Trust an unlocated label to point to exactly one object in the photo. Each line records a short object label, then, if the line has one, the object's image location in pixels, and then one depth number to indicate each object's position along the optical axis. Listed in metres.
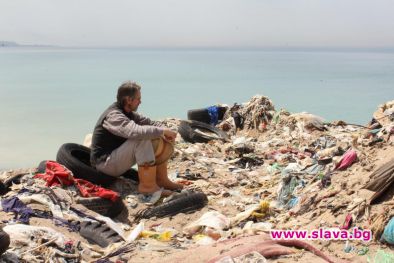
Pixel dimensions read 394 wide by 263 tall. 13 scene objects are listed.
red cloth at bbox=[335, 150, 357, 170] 5.90
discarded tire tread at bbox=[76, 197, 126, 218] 5.92
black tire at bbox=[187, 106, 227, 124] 12.34
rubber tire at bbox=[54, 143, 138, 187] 6.42
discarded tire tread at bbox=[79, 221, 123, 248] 5.00
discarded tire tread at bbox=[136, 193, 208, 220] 6.02
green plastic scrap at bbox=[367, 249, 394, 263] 3.90
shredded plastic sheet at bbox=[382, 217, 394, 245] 4.05
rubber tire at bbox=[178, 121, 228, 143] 10.45
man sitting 6.10
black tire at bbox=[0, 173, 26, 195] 6.24
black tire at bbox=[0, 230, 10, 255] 3.96
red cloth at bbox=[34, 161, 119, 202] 6.05
